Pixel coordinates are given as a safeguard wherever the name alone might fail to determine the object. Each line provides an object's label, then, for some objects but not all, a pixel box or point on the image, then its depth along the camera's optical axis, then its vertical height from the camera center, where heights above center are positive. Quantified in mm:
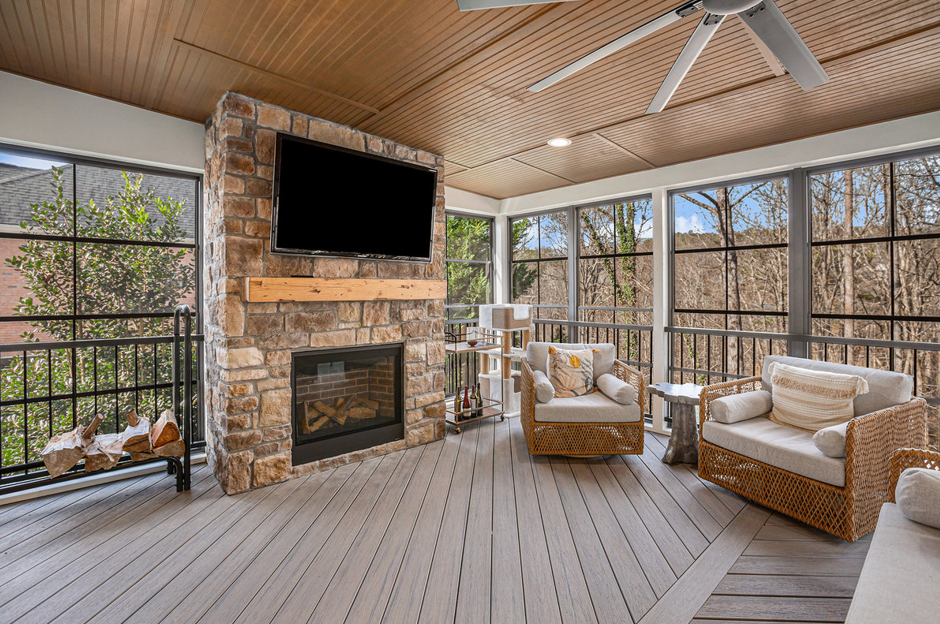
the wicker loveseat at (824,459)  2328 -836
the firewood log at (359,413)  3508 -792
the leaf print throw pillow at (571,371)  3744 -504
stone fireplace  2826 -82
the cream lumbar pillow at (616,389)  3434 -607
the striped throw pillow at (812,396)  2703 -530
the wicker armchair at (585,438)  3428 -959
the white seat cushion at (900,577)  1208 -787
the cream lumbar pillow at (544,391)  3480 -612
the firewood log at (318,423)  3293 -812
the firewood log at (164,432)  2775 -743
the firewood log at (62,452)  2512 -781
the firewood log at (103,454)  2566 -811
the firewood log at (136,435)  2721 -749
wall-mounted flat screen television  2900 +767
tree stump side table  3418 -916
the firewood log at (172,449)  2781 -851
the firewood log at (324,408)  3328 -713
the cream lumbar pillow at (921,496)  1575 -657
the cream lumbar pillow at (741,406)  2916 -624
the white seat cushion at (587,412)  3408 -758
